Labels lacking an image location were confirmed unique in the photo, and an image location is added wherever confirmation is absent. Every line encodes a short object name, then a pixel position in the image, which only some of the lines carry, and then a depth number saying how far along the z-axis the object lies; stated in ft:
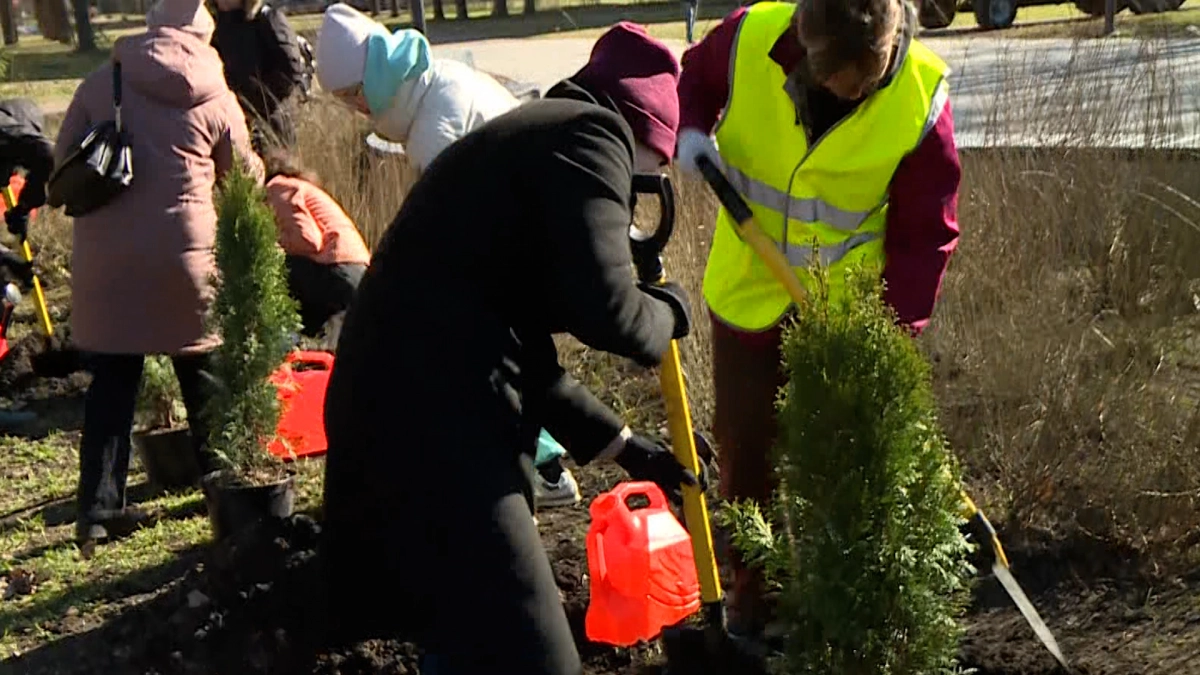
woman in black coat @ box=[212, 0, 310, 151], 22.33
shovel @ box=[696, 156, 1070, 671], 10.80
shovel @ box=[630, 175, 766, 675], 10.01
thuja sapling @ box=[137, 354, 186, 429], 18.63
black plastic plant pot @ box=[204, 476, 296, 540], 15.10
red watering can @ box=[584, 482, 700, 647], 11.23
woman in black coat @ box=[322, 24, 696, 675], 8.21
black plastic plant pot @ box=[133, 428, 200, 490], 18.24
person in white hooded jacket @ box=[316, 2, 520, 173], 14.25
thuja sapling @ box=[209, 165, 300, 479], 15.07
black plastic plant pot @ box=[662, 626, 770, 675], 11.64
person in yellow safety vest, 10.28
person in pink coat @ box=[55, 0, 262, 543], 15.75
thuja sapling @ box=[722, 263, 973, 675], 7.93
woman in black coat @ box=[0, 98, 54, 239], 20.38
